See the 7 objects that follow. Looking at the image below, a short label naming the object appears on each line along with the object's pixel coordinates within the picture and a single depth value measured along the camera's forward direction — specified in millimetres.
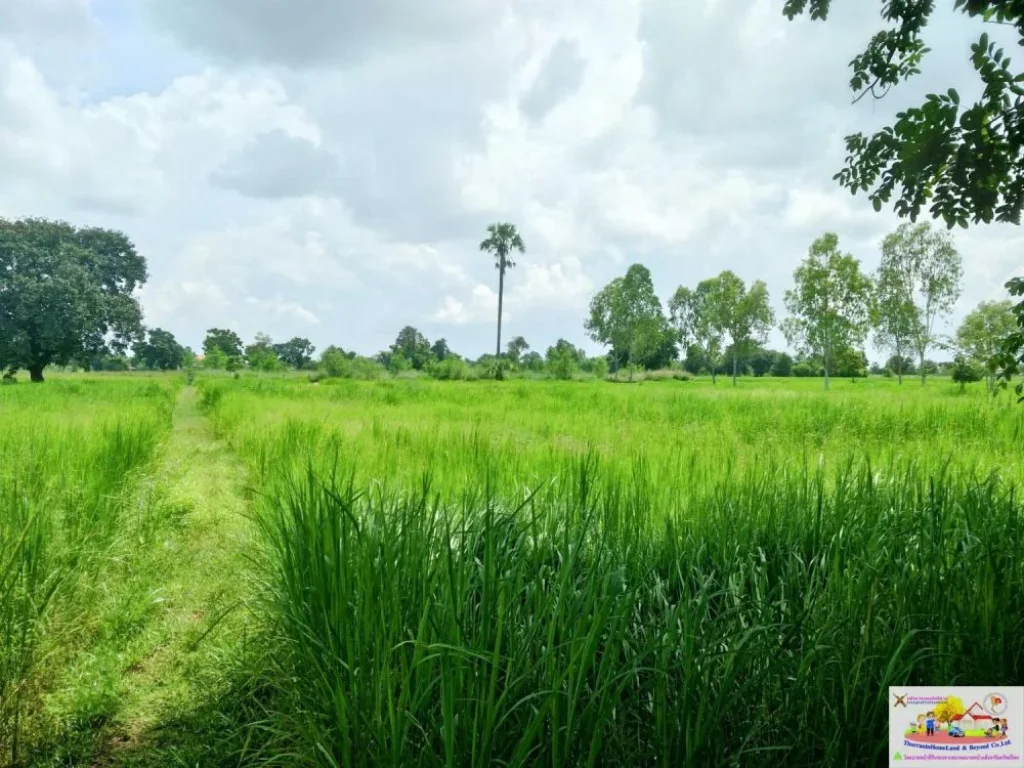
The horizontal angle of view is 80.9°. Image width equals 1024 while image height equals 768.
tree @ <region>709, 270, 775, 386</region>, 41594
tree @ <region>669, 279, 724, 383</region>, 45562
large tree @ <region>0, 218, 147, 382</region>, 28359
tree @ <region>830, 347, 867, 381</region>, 31436
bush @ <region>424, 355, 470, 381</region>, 42531
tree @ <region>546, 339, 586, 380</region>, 47562
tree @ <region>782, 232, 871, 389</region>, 28797
